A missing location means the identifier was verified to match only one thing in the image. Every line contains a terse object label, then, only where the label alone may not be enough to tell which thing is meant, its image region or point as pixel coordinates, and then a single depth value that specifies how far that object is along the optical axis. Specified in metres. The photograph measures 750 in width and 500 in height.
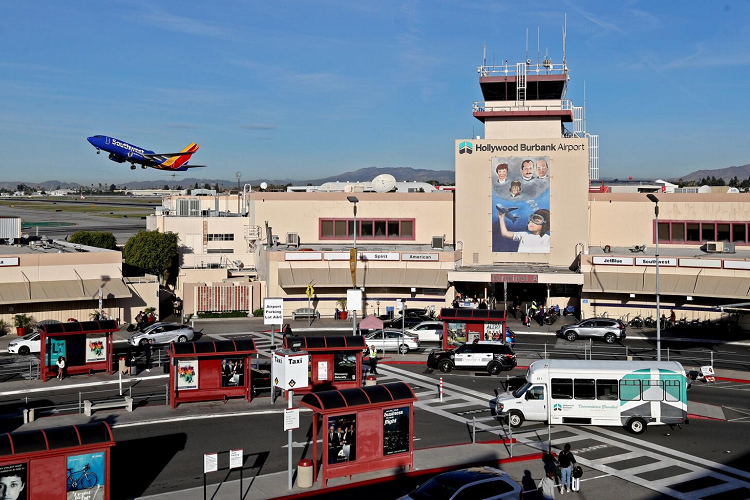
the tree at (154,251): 67.31
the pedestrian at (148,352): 39.36
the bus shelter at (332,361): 32.72
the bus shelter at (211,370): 30.61
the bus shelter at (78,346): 35.56
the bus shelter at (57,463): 17.72
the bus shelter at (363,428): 21.19
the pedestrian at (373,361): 36.69
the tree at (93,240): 88.19
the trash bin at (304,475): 20.56
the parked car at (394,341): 42.47
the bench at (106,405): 28.38
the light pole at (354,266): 50.44
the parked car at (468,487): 17.42
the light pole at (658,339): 35.67
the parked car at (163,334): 44.50
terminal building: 54.31
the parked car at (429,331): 44.47
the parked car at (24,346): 42.25
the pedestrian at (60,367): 35.66
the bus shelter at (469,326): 42.44
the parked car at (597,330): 47.09
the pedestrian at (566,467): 20.67
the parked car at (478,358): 37.12
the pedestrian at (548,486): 19.28
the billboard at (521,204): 57.56
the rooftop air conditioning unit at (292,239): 62.59
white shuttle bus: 26.47
